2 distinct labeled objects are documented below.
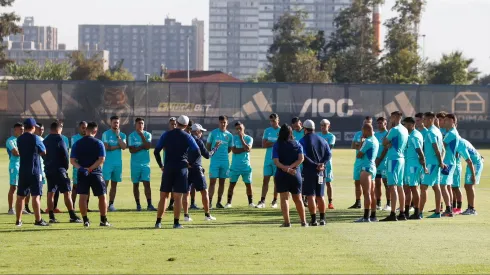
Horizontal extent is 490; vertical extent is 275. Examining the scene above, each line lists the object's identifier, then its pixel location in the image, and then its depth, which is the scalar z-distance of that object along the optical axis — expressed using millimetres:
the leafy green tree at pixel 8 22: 88125
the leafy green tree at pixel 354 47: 113562
